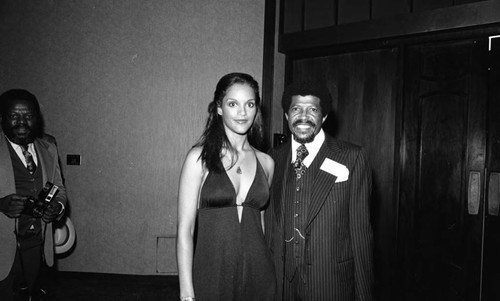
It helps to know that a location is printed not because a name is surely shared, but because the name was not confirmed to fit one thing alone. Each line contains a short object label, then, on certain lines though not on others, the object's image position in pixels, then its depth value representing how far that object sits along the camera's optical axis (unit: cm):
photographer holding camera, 223
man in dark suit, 175
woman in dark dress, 173
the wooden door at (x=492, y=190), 278
